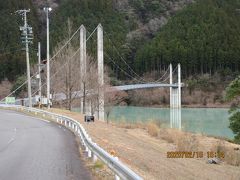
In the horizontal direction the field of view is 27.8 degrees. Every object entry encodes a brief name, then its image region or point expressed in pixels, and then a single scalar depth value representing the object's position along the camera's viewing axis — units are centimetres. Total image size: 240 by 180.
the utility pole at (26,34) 4150
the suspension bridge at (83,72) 4388
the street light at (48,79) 3903
